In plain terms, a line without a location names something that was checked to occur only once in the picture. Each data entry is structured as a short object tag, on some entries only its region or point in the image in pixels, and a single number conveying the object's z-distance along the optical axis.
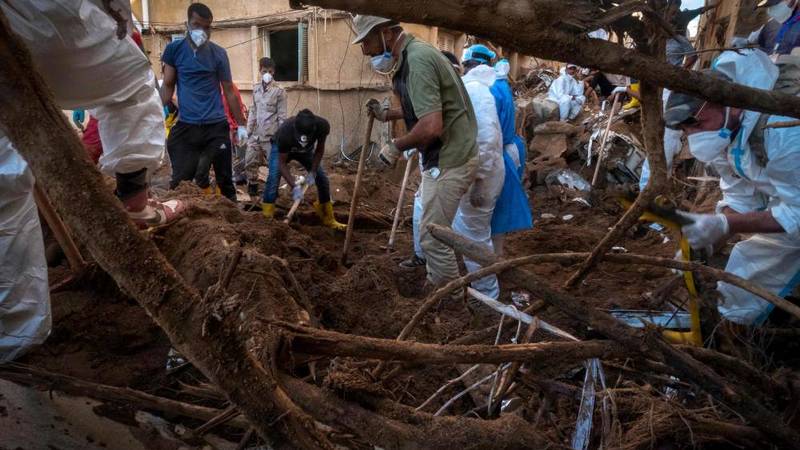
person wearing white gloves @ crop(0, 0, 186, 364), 2.15
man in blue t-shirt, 5.38
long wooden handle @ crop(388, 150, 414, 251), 5.34
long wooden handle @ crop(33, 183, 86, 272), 2.93
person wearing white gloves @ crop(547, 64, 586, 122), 11.98
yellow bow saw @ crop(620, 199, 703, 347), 2.18
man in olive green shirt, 3.52
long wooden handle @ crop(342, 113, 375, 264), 4.85
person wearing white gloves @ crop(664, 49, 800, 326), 2.42
